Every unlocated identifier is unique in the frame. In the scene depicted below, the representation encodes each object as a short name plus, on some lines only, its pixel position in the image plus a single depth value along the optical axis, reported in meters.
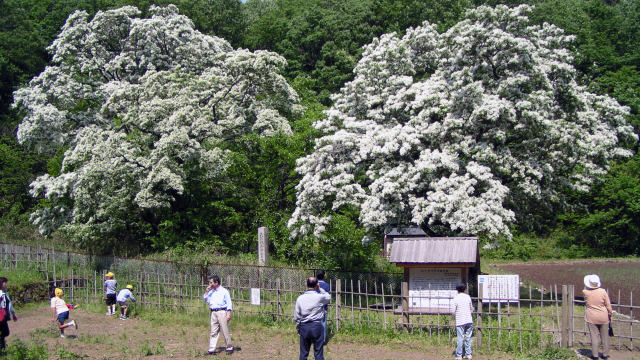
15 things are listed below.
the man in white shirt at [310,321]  9.66
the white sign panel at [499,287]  12.68
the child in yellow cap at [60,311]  14.39
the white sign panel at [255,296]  15.41
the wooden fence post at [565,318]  11.89
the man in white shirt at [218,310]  12.38
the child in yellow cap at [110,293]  17.75
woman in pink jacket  11.00
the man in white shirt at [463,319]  11.57
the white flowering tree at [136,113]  23.48
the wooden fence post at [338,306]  14.30
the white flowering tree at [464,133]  17.33
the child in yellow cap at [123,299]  17.17
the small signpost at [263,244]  20.22
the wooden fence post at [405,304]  13.91
